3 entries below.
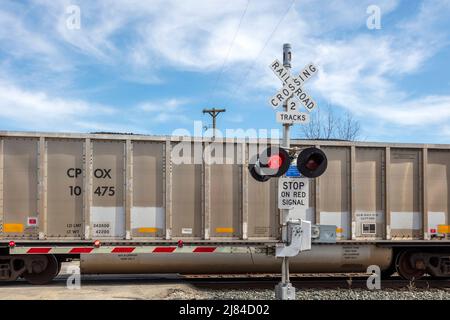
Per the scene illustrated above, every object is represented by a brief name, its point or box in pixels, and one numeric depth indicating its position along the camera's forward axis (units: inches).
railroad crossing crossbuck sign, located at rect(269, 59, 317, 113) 277.9
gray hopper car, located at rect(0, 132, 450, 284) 416.2
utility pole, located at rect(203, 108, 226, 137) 1557.6
